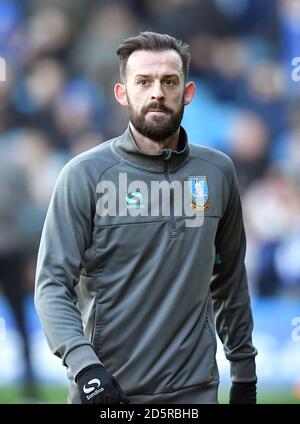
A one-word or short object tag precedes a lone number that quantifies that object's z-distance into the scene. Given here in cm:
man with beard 563
